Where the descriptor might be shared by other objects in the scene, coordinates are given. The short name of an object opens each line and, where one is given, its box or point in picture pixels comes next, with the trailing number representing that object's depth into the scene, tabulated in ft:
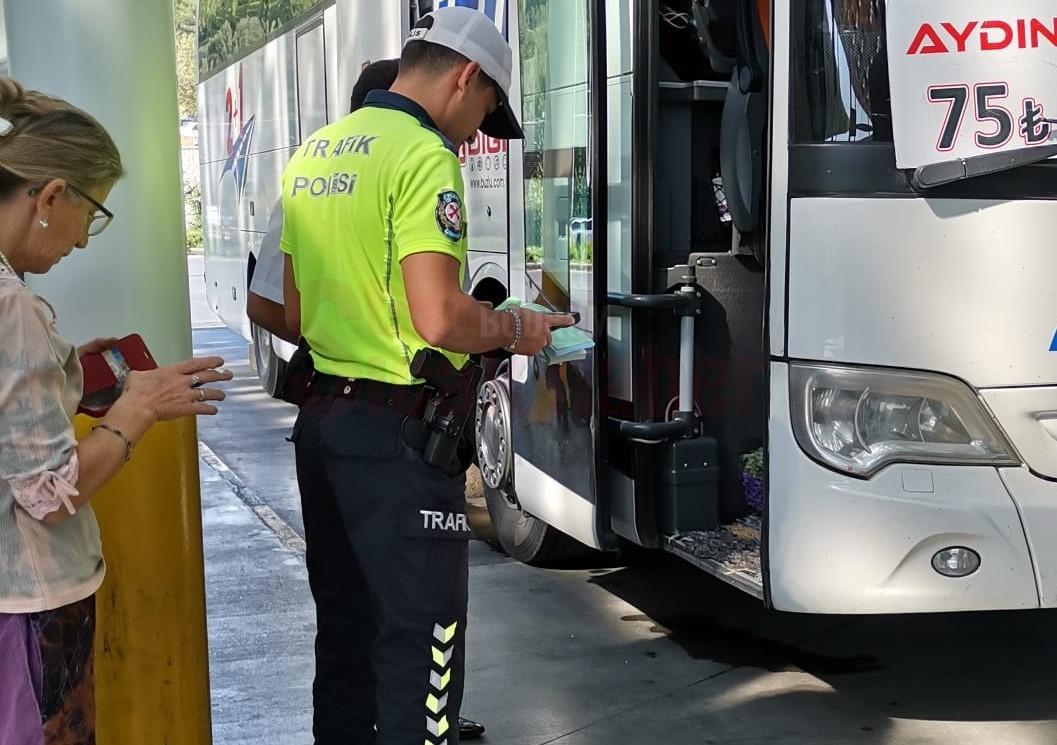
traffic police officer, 9.53
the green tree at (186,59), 114.22
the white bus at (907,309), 11.37
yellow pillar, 10.02
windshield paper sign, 11.27
